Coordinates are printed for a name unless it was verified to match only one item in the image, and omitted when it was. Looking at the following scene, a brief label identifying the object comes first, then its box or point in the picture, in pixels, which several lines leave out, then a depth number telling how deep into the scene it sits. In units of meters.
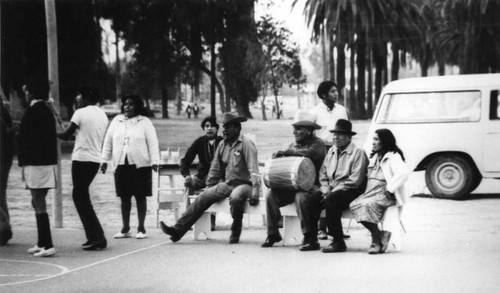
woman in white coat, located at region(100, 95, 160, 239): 12.05
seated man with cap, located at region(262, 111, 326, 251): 10.87
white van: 16.75
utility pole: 13.21
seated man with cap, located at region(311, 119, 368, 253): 10.63
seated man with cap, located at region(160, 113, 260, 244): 11.56
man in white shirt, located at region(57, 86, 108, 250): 11.09
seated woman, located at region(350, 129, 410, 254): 10.46
